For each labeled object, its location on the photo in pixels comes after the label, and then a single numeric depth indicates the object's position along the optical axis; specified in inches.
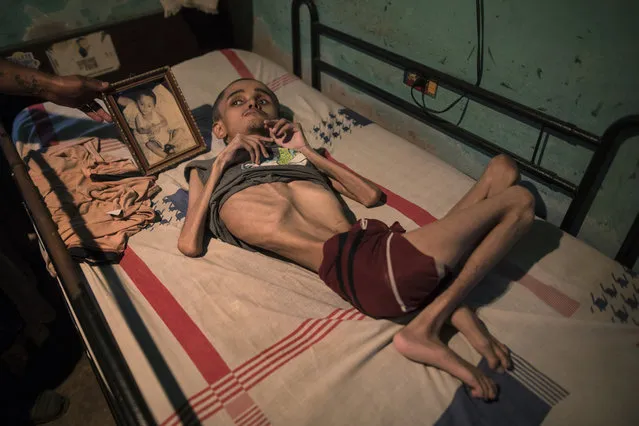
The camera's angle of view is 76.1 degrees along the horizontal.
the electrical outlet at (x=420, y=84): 77.0
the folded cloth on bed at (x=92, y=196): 64.7
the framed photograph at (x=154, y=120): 77.0
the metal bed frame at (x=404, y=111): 35.6
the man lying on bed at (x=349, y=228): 48.8
